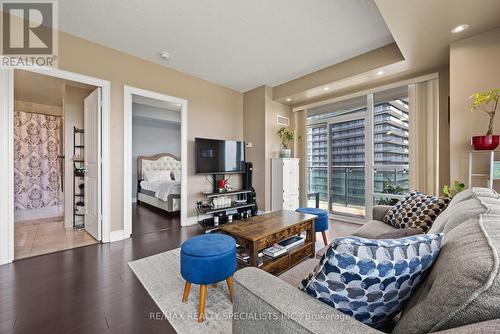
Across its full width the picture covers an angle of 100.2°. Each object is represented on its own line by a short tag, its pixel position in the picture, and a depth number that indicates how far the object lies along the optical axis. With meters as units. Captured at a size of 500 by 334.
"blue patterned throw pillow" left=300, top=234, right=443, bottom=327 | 0.68
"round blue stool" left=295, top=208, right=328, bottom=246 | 2.70
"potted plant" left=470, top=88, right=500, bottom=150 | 2.01
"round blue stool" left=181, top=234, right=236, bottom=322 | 1.50
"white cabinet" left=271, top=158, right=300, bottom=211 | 4.31
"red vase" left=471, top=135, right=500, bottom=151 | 2.07
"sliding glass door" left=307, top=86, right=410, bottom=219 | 3.63
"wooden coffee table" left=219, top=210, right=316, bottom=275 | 1.88
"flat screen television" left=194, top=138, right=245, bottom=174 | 3.89
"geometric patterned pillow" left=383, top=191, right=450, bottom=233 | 1.86
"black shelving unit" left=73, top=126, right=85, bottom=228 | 3.61
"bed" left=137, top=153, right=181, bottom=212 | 4.61
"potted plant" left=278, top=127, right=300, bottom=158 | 4.49
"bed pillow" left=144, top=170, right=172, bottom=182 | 6.04
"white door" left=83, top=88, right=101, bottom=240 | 3.01
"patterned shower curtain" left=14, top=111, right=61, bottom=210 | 4.61
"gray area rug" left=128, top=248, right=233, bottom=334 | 1.44
